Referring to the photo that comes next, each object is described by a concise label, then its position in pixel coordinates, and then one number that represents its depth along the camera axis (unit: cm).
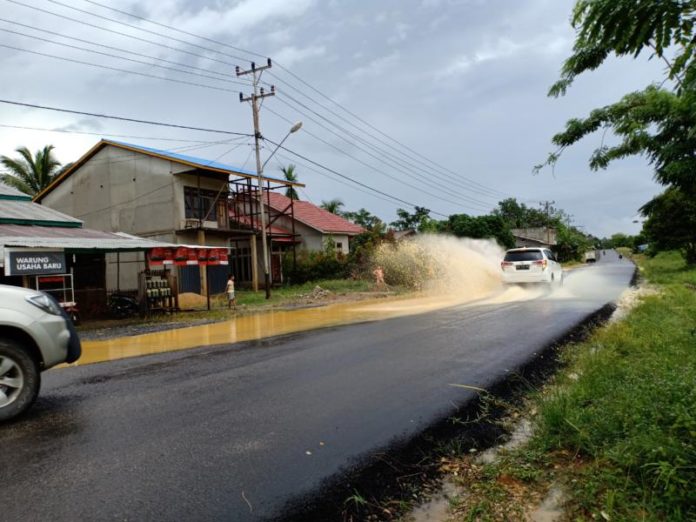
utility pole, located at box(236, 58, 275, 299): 2177
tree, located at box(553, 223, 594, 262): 7125
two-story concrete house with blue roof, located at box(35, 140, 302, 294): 2538
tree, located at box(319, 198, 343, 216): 5284
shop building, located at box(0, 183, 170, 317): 1283
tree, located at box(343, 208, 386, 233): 6097
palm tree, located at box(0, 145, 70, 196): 3061
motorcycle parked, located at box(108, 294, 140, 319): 1742
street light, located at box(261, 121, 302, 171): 2053
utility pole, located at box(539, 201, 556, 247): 7206
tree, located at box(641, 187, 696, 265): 2508
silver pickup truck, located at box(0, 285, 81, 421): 454
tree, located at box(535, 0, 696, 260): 249
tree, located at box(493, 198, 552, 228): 7888
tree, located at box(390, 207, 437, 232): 5938
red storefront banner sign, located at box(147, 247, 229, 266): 1649
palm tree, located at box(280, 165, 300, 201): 4534
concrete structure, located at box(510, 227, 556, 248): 7052
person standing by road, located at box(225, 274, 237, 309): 1817
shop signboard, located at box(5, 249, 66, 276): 1234
